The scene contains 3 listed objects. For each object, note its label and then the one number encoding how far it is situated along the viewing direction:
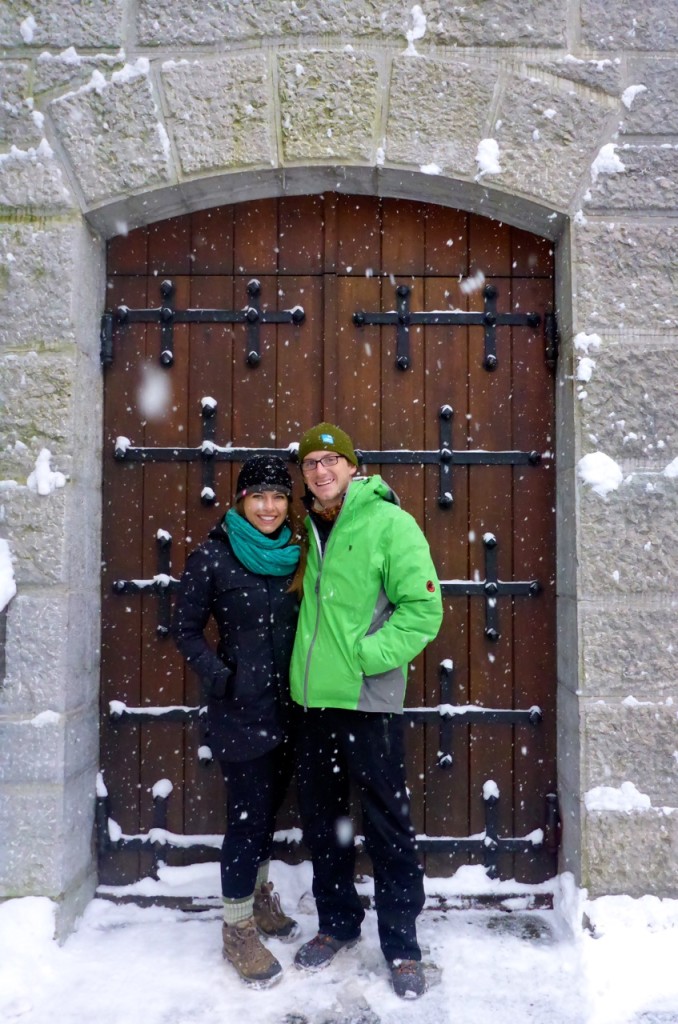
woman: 2.26
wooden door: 2.75
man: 2.18
